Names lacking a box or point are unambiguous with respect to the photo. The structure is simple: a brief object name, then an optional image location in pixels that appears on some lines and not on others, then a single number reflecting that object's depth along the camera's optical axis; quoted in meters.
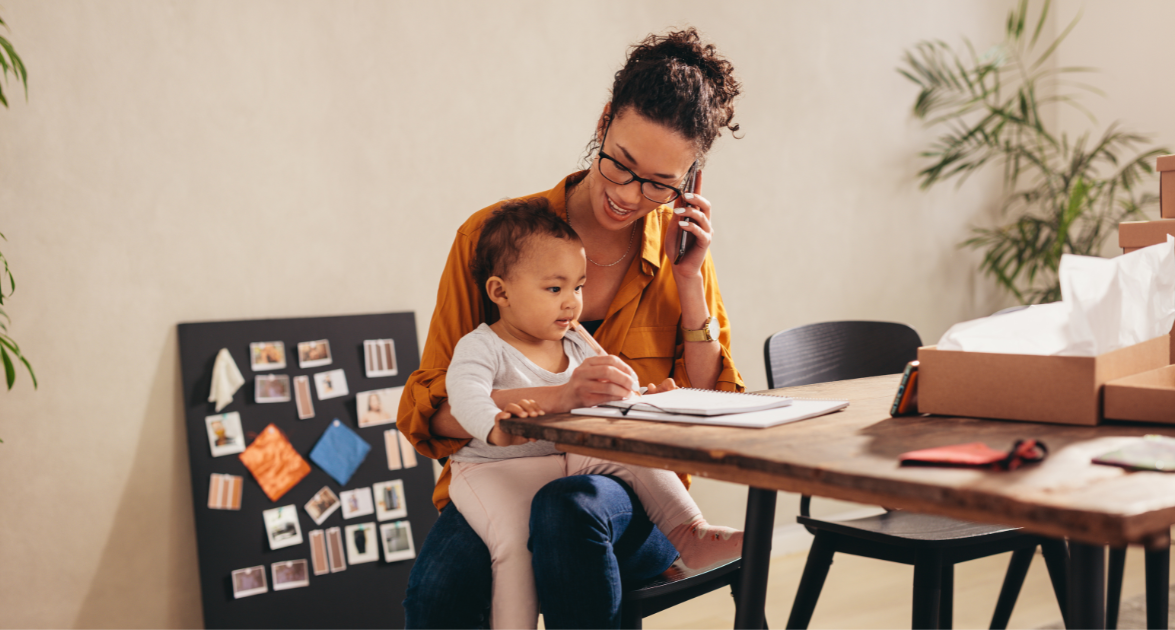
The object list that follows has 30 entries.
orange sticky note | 2.31
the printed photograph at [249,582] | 2.25
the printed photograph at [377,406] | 2.48
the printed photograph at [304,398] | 2.40
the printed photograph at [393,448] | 2.51
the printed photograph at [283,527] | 2.30
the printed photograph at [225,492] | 2.26
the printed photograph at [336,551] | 2.37
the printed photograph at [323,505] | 2.37
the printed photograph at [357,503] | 2.42
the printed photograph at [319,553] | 2.34
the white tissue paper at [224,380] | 2.28
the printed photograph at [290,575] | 2.29
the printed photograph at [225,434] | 2.28
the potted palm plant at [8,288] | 1.73
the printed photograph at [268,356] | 2.35
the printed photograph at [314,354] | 2.42
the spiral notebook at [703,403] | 1.09
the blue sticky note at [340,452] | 2.41
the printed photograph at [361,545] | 2.40
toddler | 1.32
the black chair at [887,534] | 1.47
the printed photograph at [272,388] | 2.34
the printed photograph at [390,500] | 2.46
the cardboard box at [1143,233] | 1.42
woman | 1.20
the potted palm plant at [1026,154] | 3.43
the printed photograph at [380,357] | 2.52
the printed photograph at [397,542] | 2.45
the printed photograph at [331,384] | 2.44
